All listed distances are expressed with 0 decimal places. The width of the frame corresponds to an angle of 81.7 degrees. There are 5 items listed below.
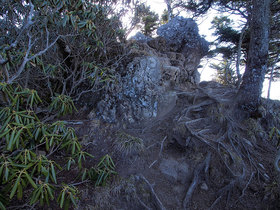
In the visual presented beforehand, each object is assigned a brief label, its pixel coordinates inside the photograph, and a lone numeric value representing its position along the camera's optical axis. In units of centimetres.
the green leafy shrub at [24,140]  160
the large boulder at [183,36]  779
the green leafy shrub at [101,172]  260
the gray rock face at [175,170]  342
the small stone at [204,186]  320
